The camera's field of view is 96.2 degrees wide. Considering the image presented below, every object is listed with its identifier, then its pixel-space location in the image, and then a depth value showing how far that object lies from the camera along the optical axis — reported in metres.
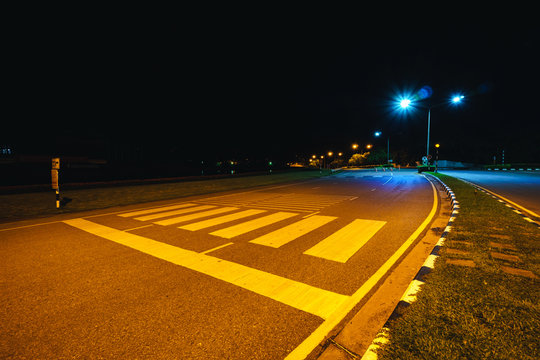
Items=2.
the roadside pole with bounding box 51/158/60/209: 9.02
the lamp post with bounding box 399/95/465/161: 18.61
